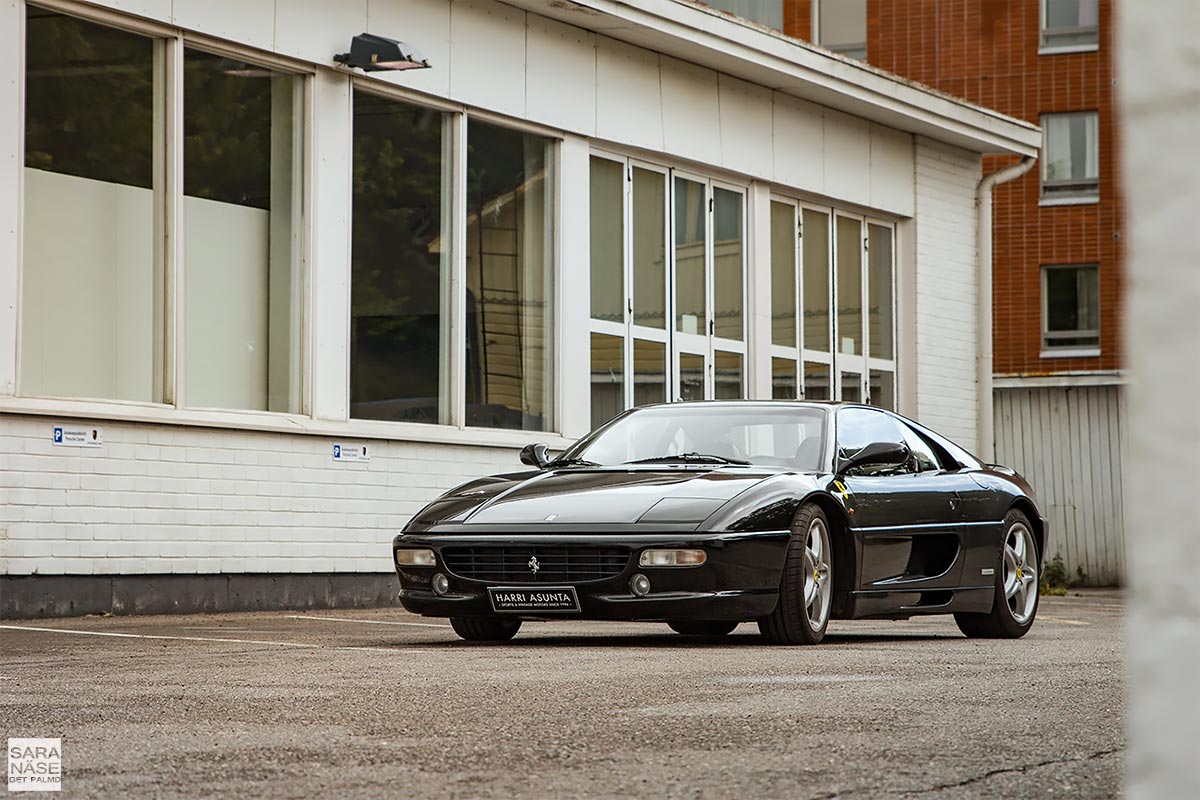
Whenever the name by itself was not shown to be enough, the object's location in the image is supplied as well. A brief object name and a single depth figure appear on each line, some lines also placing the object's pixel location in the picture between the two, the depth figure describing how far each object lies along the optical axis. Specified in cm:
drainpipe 2514
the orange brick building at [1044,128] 4328
